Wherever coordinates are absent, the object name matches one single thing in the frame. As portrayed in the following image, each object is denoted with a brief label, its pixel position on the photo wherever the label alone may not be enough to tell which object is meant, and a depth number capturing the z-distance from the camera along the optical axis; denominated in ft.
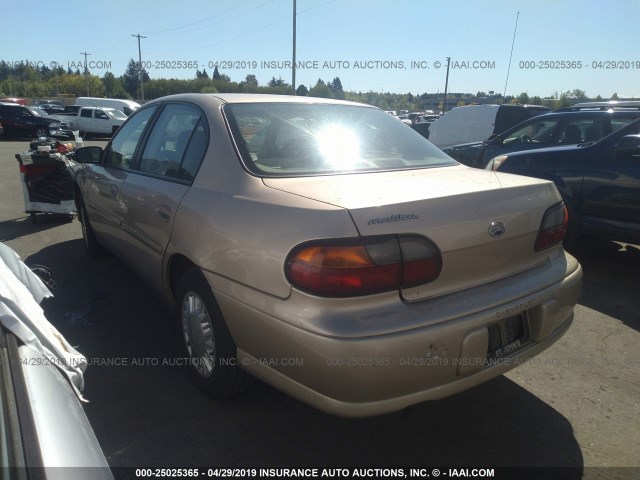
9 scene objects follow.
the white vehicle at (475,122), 40.16
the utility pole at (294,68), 87.66
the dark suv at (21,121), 76.23
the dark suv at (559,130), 22.48
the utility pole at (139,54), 167.53
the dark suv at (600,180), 15.20
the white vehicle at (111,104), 92.58
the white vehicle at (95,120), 80.28
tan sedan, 6.39
